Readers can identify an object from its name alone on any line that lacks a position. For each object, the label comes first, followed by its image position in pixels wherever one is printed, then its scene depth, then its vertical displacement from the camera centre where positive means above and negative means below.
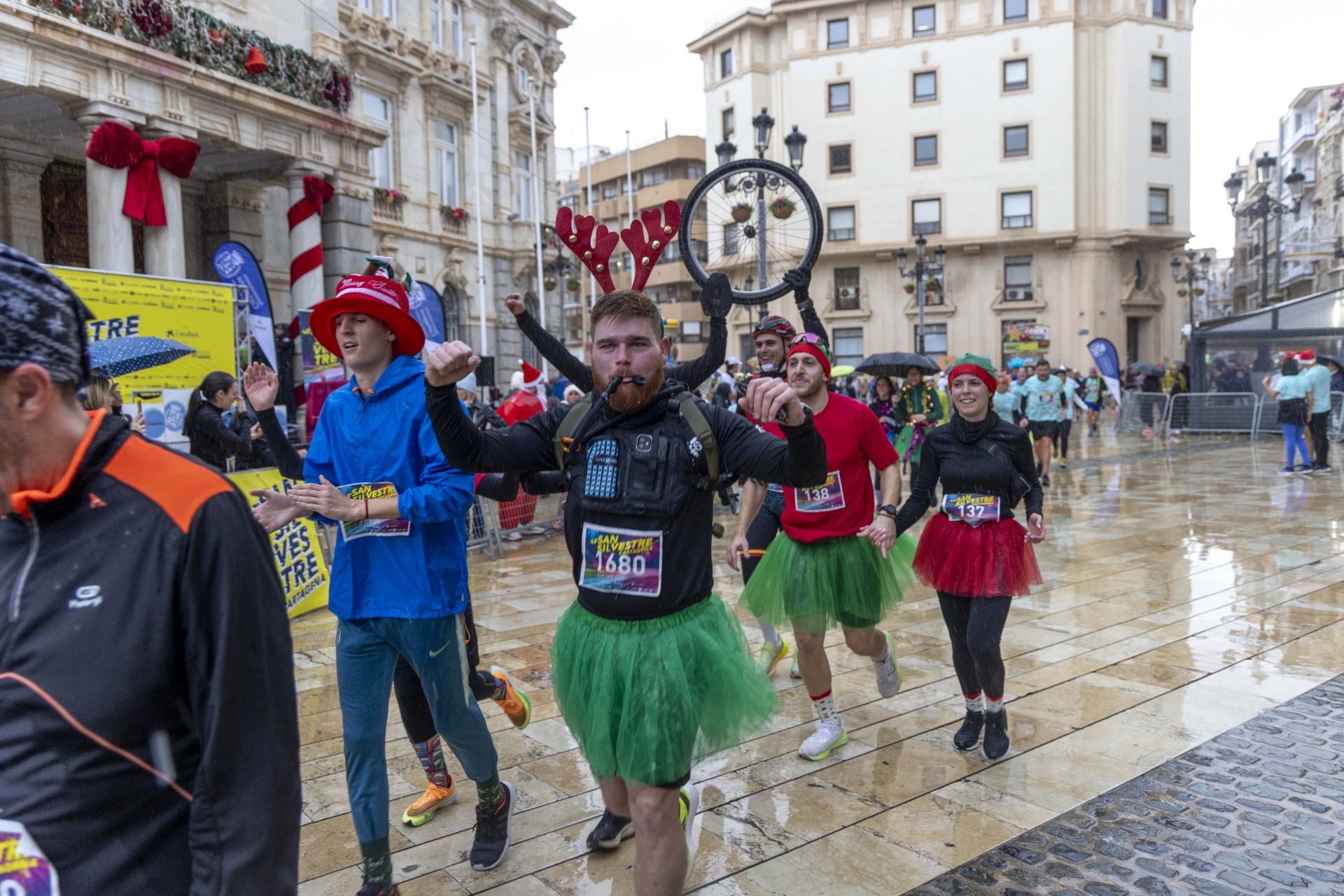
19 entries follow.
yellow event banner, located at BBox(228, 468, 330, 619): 7.55 -1.27
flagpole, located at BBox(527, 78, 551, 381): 26.41 +6.33
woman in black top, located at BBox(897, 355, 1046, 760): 4.71 -0.76
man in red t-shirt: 4.83 -0.85
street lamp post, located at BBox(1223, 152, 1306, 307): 21.43 +4.71
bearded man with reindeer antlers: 2.90 -0.55
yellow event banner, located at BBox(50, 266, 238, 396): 8.34 +0.90
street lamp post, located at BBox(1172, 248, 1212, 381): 38.12 +4.85
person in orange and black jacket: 1.44 -0.38
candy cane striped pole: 16.61 +3.09
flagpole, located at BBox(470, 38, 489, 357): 23.48 +4.68
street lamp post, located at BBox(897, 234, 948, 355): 26.22 +3.62
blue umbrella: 8.25 +0.53
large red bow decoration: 12.96 +3.61
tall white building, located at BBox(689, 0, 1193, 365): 40.47 +10.31
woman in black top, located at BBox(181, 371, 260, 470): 7.25 -0.10
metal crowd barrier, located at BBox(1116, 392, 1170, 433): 25.11 -0.73
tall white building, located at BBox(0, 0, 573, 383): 13.09 +4.85
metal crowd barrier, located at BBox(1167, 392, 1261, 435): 23.50 -0.73
